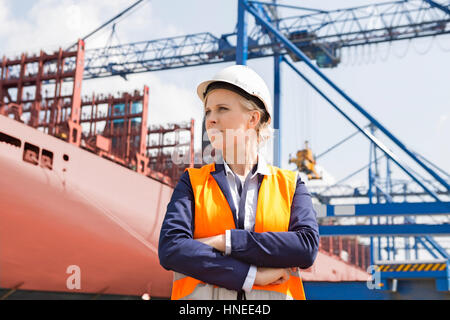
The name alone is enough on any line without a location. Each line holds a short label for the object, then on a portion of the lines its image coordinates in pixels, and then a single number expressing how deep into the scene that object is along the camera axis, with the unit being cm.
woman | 136
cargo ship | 885
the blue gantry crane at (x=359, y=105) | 816
